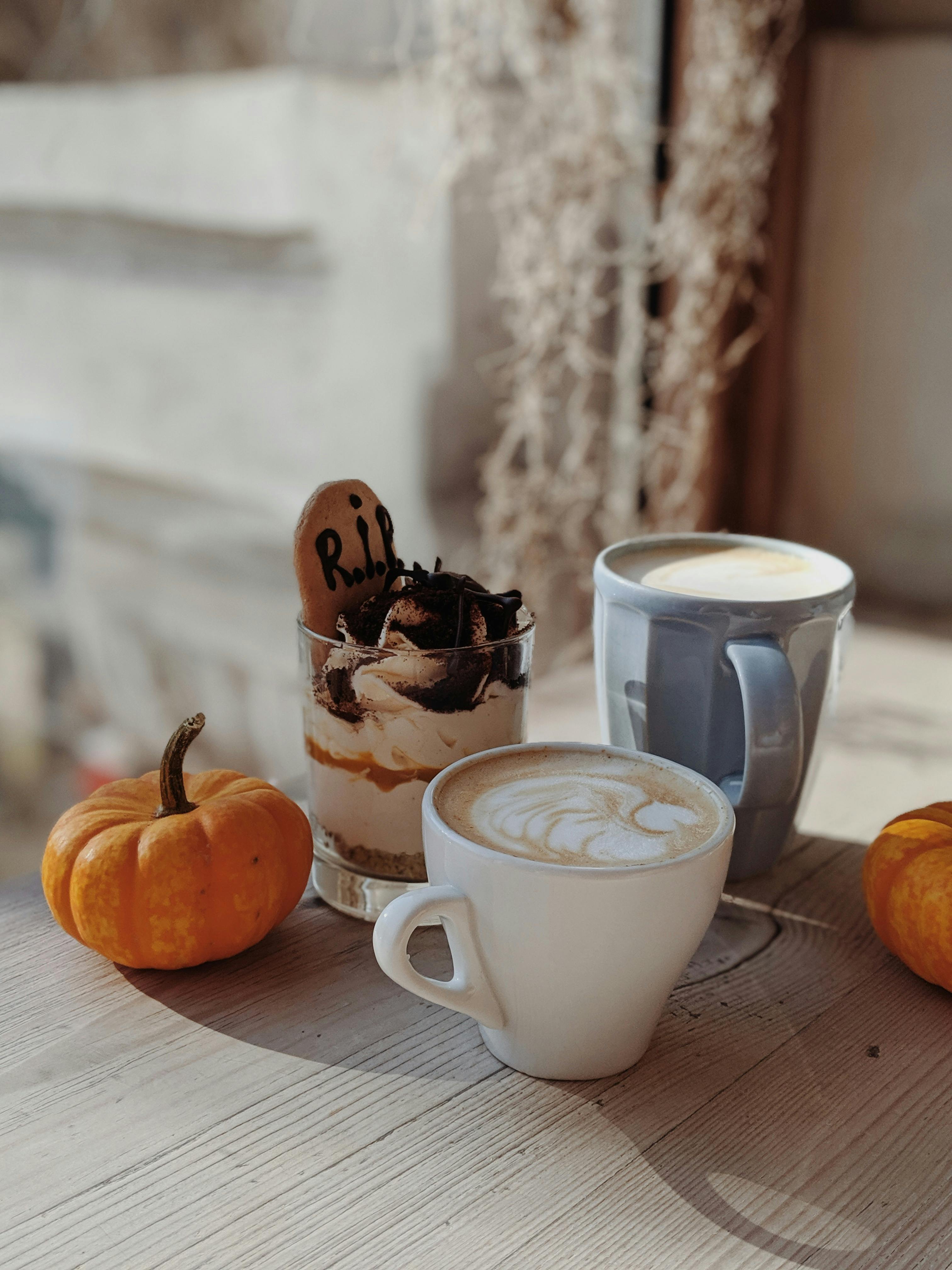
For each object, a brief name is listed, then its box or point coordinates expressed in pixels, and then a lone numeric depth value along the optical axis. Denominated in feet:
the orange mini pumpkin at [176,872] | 1.82
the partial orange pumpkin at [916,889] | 1.85
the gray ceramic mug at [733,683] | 1.96
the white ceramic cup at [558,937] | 1.49
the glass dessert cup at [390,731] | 1.91
